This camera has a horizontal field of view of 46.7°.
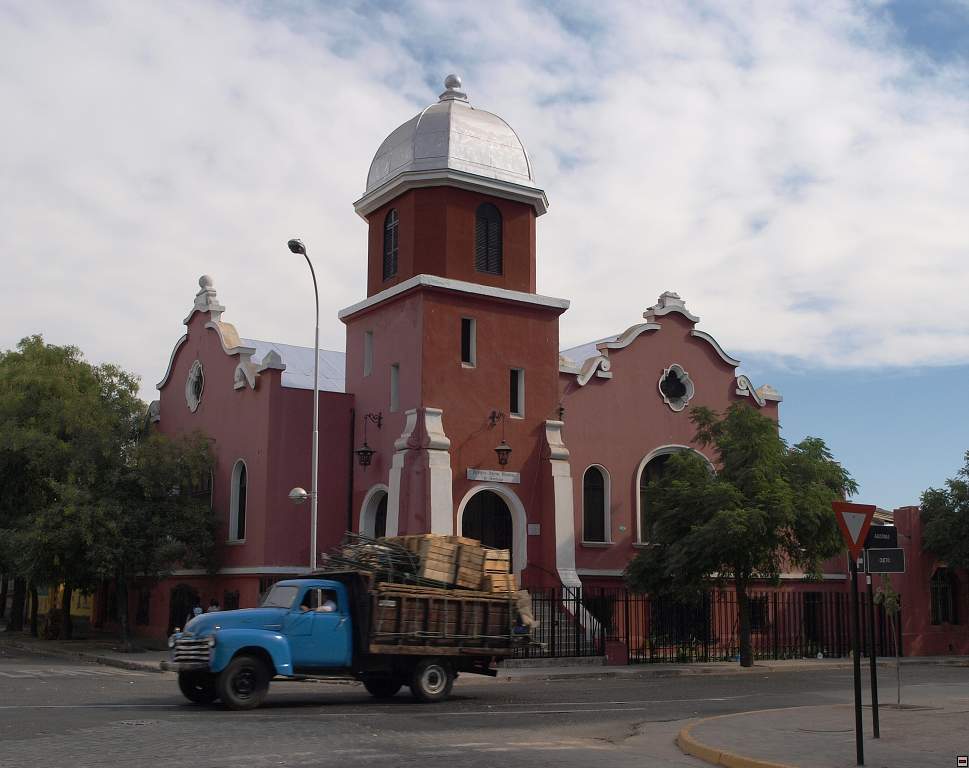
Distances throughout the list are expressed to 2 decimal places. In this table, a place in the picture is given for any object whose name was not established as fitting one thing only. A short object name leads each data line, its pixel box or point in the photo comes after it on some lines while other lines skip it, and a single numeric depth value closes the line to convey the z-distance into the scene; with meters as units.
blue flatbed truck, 16.23
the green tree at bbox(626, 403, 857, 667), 26.86
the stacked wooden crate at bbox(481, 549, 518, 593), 19.64
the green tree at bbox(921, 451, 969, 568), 34.59
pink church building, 30.44
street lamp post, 25.79
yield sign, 11.61
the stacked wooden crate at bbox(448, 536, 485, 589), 19.31
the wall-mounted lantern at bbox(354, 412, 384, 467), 30.66
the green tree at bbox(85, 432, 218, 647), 30.73
